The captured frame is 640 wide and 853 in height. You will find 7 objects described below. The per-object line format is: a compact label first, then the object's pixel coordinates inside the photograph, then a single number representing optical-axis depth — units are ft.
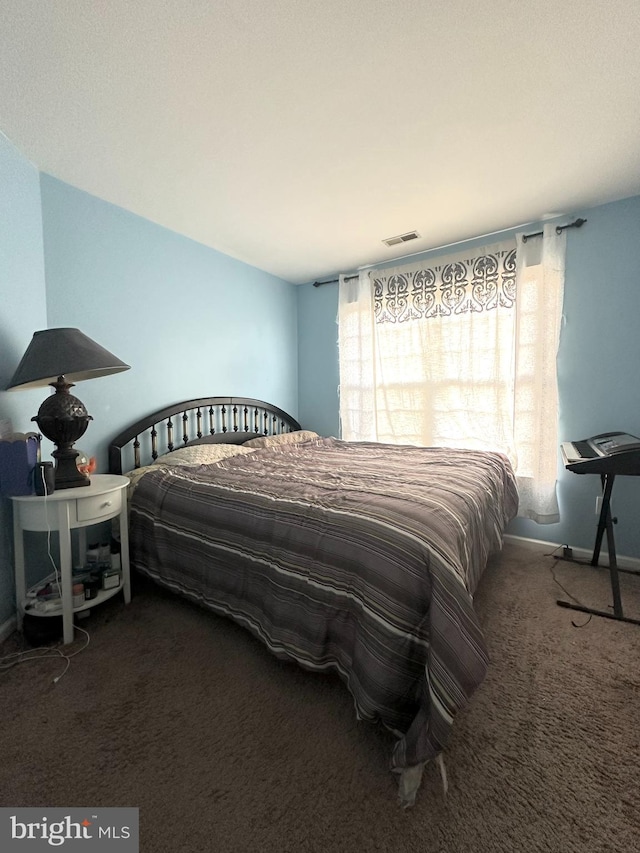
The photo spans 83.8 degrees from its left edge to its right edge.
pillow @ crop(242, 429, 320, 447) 9.90
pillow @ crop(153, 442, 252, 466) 7.80
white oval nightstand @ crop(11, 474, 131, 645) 5.28
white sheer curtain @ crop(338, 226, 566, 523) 8.82
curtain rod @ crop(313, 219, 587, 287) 8.30
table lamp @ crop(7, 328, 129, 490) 5.31
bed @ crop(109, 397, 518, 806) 3.56
